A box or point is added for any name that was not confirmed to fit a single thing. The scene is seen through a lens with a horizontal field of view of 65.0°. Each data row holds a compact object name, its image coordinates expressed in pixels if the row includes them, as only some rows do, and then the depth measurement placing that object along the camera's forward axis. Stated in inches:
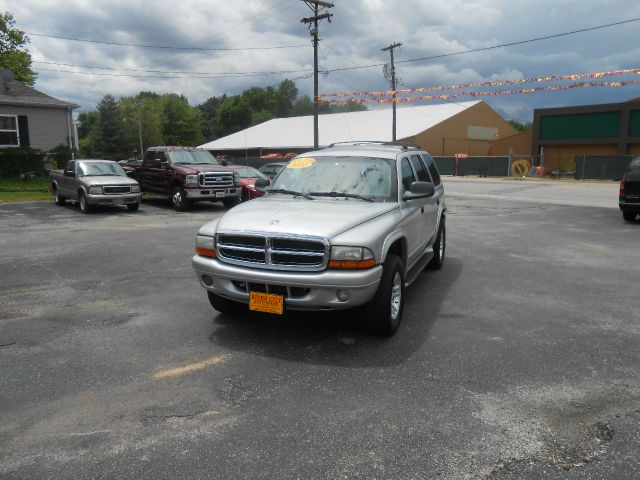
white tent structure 2018.9
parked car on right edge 519.2
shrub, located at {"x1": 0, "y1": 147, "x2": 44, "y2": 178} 933.8
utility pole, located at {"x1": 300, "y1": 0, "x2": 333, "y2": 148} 1162.0
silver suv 172.9
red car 710.5
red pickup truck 629.0
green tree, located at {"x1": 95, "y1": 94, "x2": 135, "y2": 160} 2901.1
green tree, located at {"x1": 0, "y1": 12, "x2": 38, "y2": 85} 1626.4
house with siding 968.9
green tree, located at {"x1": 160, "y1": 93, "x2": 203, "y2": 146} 4612.7
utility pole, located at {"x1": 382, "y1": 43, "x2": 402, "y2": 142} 1611.7
